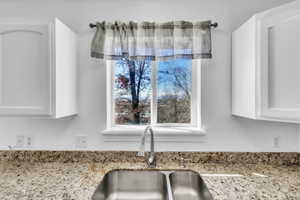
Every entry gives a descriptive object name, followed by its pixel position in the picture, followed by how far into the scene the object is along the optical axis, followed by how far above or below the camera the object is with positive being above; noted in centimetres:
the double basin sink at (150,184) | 154 -62
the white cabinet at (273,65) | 122 +22
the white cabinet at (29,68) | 139 +22
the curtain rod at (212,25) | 172 +62
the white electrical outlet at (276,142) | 175 -34
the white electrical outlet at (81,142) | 179 -35
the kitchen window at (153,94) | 188 +6
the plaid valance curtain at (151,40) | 171 +49
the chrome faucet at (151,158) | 161 -44
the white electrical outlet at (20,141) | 179 -34
